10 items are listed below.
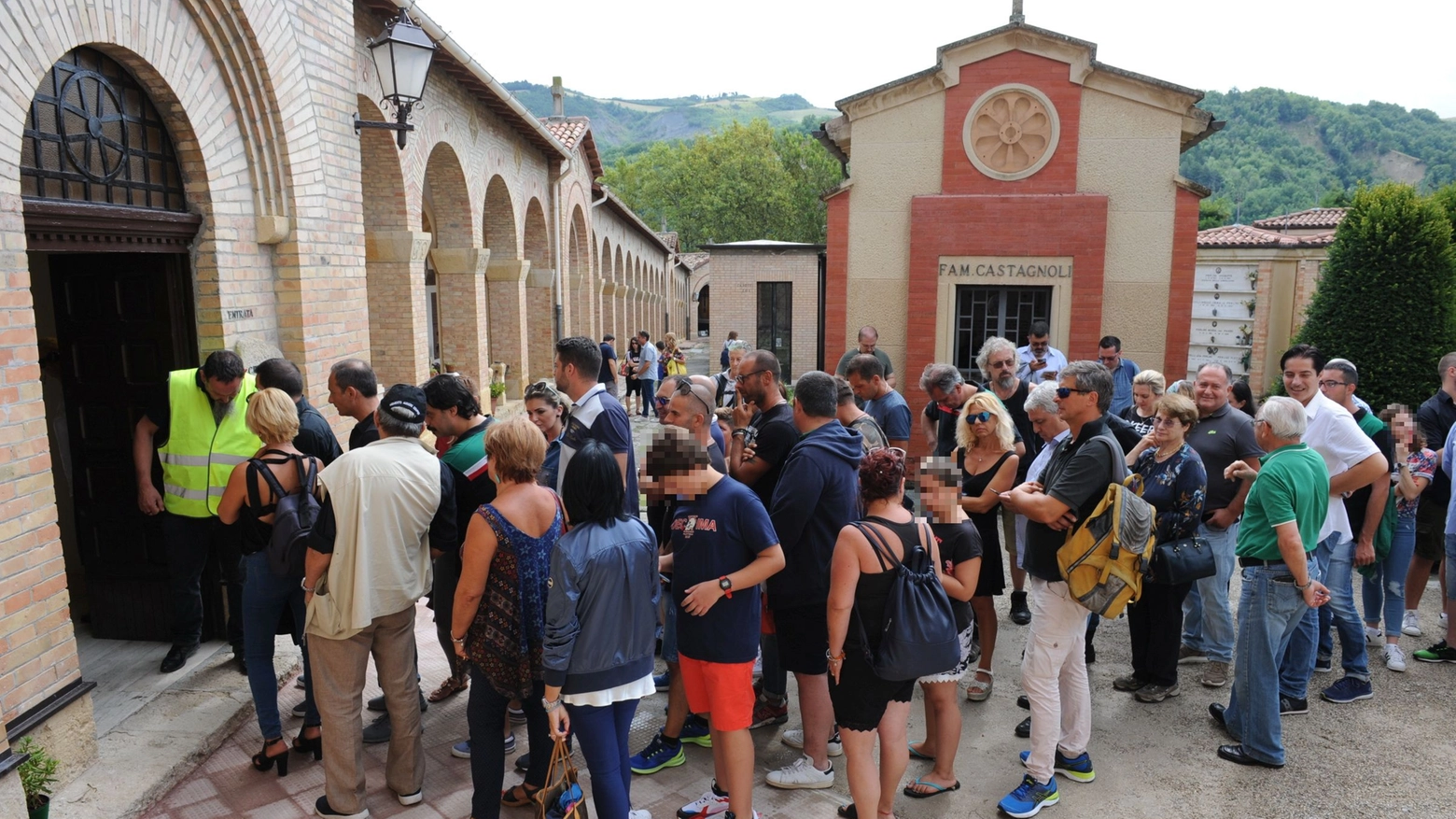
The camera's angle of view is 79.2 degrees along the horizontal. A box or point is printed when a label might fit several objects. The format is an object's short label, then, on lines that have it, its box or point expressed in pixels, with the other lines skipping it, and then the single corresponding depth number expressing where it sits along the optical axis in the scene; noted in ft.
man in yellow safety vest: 15.60
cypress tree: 40.16
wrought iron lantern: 21.79
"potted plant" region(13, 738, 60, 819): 11.45
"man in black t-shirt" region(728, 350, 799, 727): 15.26
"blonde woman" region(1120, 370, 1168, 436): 18.92
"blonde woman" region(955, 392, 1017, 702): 15.72
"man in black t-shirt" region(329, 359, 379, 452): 14.55
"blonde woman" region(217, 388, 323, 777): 12.76
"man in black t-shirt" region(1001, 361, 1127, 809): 13.17
